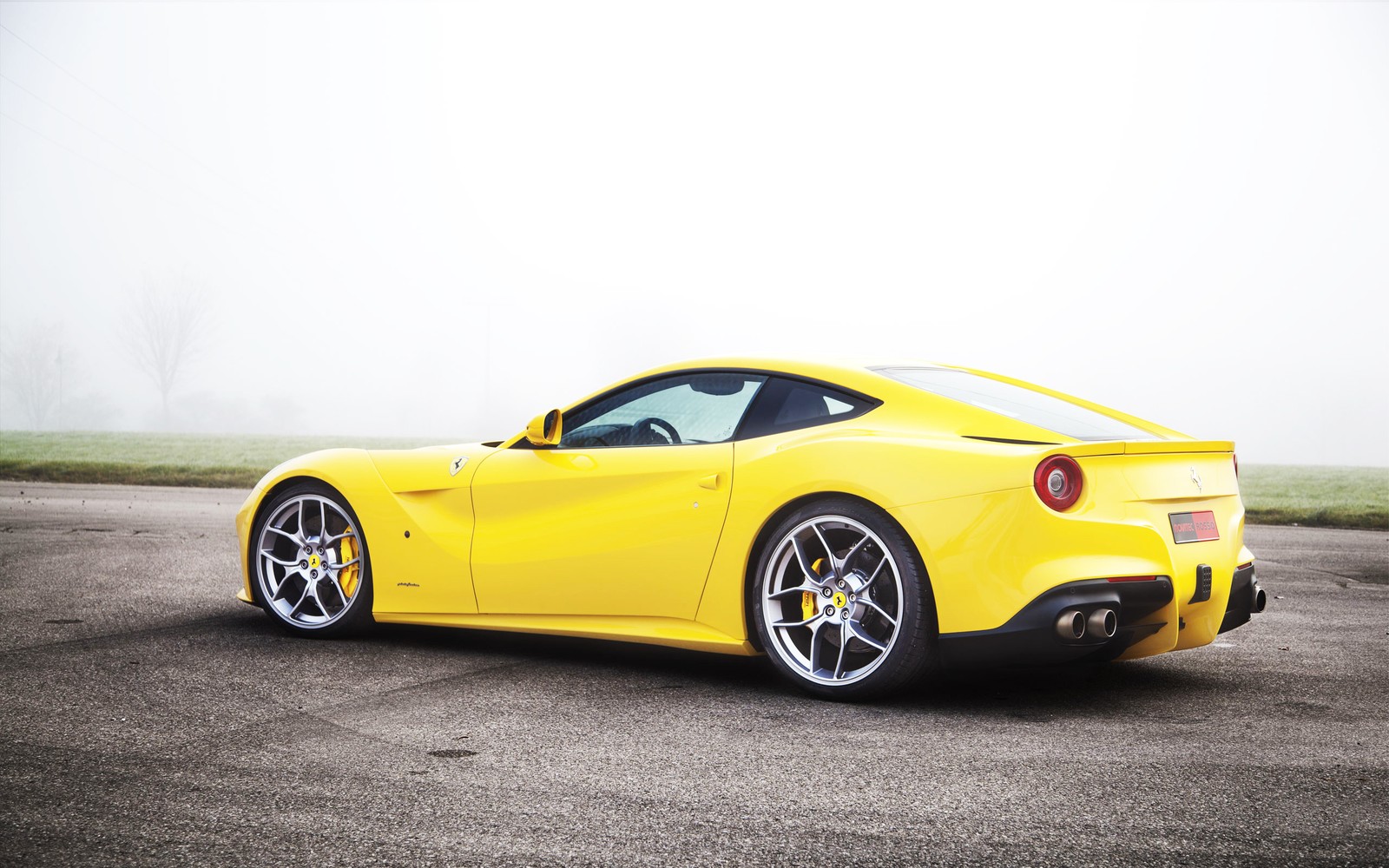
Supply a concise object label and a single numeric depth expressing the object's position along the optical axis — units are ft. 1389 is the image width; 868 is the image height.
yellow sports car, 12.81
